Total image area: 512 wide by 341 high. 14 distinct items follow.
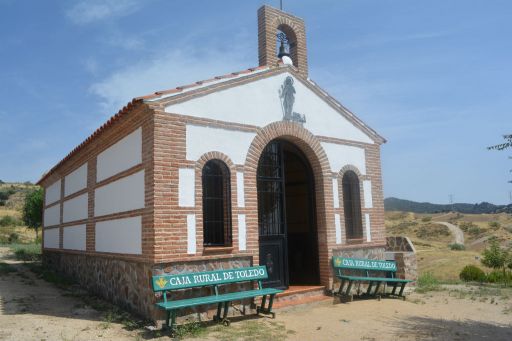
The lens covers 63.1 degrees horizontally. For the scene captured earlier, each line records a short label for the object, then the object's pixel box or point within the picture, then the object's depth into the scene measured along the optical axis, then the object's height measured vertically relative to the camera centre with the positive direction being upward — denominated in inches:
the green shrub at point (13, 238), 1425.9 -19.6
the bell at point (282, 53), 414.5 +168.8
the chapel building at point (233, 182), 300.0 +37.9
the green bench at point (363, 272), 378.0 -47.3
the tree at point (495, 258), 627.3 -60.3
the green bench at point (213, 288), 269.7 -41.5
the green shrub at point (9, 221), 1695.4 +47.2
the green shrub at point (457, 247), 1302.9 -88.3
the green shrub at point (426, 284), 444.8 -72.8
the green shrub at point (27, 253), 788.6 -42.6
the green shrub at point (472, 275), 584.7 -79.6
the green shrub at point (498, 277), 555.5 -80.2
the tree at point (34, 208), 985.5 +57.7
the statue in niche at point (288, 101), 379.2 +112.2
